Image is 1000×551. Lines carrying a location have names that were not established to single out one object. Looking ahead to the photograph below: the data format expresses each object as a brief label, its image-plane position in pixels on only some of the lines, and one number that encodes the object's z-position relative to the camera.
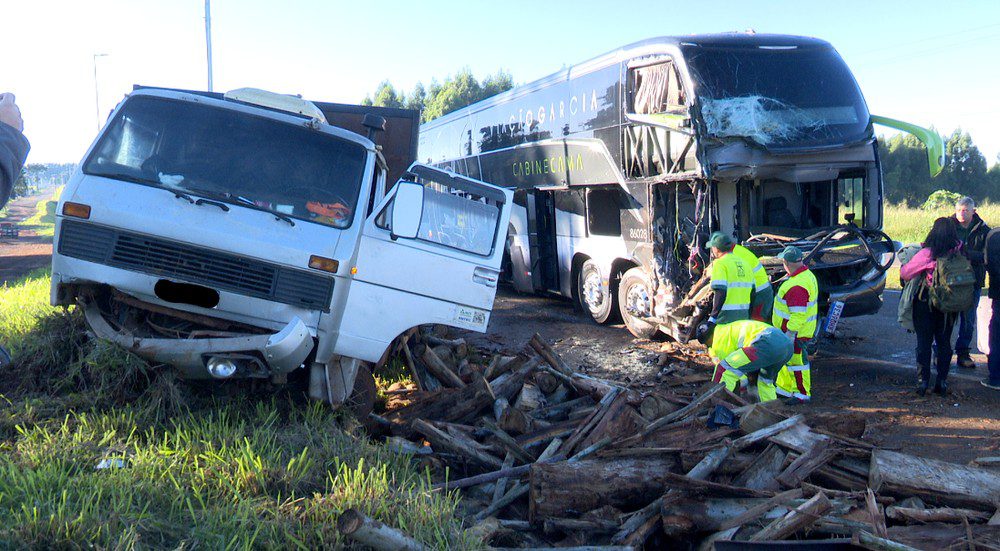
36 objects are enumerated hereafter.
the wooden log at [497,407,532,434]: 5.44
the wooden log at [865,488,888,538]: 3.70
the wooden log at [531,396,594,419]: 6.00
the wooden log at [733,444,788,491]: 4.49
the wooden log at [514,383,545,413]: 6.11
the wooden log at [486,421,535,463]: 5.01
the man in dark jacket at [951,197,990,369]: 7.89
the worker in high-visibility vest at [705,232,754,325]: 7.42
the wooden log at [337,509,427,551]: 3.30
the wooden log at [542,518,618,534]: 4.09
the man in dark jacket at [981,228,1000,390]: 7.45
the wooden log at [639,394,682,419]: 5.64
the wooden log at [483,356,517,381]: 6.73
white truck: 4.73
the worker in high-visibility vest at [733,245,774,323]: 7.78
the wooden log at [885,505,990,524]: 4.02
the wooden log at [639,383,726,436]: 5.04
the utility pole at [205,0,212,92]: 22.80
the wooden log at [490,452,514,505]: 4.47
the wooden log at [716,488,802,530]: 3.89
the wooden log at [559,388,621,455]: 5.02
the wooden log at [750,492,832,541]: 3.70
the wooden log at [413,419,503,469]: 4.99
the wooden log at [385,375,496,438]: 5.81
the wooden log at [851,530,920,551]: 3.48
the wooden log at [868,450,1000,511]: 4.24
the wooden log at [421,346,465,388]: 6.54
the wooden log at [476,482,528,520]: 4.26
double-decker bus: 9.02
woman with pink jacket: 7.41
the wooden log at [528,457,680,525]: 4.22
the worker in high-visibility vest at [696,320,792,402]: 6.44
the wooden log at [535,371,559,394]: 6.61
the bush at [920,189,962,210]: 30.37
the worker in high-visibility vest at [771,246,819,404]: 7.46
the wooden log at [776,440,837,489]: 4.44
